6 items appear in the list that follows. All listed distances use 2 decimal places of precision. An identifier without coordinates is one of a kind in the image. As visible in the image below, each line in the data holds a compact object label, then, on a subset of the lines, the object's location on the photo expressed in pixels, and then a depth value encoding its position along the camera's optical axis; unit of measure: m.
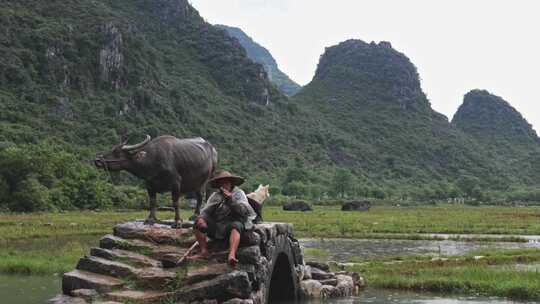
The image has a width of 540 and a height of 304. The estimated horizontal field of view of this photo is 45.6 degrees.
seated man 9.44
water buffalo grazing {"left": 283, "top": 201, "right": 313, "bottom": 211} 54.75
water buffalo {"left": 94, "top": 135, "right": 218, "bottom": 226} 10.64
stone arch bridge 8.72
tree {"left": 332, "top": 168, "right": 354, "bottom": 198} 87.04
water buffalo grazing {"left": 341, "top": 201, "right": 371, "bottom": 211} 58.31
